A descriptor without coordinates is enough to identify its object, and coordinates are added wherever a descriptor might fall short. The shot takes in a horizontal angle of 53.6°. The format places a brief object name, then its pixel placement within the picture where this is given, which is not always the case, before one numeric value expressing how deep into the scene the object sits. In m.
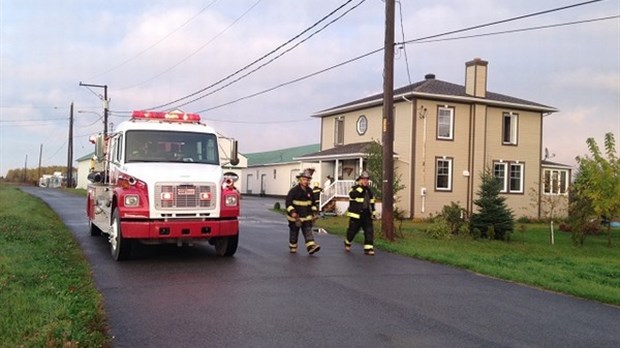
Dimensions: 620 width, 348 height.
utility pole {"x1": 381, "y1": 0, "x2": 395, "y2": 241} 16.28
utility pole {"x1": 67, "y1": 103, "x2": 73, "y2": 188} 66.24
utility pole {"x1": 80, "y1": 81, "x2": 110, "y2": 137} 52.03
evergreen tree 20.45
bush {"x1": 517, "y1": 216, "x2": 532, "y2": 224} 32.07
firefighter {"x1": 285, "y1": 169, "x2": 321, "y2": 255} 13.14
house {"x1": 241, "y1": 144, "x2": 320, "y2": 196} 48.59
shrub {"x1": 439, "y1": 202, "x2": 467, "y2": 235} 20.47
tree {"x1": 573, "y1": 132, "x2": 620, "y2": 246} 18.33
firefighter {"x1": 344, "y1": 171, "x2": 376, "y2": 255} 13.60
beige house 29.45
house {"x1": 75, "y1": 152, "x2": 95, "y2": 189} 76.43
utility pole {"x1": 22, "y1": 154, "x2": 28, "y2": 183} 109.47
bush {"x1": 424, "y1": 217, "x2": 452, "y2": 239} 19.09
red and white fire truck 10.97
